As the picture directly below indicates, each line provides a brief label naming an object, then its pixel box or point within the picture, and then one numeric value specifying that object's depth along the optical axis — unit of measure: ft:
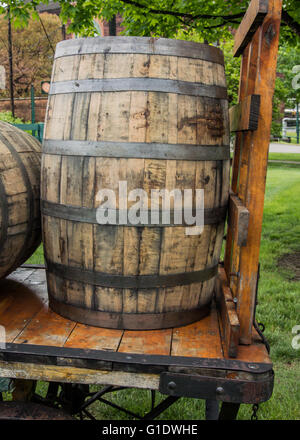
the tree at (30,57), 72.33
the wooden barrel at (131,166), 7.02
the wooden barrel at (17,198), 7.77
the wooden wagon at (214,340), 6.33
